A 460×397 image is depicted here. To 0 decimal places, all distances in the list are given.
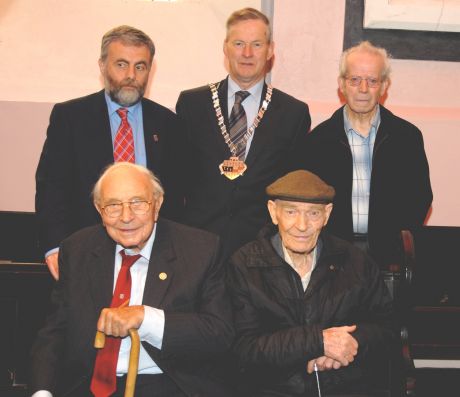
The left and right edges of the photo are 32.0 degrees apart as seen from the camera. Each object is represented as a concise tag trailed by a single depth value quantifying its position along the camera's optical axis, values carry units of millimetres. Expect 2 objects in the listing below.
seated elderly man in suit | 3045
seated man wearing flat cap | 3193
